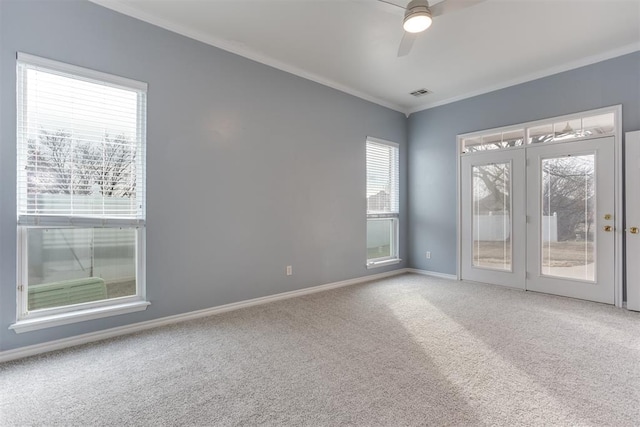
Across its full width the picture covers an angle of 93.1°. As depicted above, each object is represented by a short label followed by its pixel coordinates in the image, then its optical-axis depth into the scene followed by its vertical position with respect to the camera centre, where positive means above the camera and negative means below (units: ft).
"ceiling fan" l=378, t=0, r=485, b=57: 6.62 +4.53
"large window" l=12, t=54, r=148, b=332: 7.95 +0.60
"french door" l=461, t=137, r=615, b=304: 12.21 -0.24
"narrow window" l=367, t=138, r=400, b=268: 16.76 +0.67
